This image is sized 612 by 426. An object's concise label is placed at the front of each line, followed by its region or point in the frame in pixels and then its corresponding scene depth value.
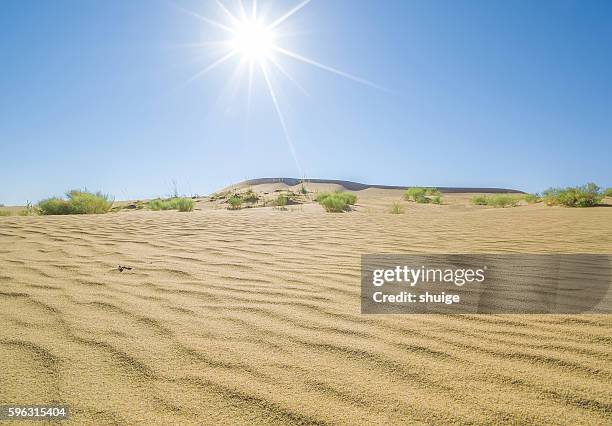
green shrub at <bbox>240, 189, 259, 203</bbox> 15.78
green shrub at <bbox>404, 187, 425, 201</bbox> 18.64
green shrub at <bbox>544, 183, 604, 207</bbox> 10.16
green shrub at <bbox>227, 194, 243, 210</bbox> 13.25
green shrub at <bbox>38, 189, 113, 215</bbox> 9.62
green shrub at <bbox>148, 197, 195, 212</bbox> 11.75
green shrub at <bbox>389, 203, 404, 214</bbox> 10.24
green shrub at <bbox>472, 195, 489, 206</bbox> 16.57
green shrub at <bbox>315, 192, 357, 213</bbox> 11.09
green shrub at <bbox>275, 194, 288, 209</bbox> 12.60
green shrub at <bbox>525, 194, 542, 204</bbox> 14.67
